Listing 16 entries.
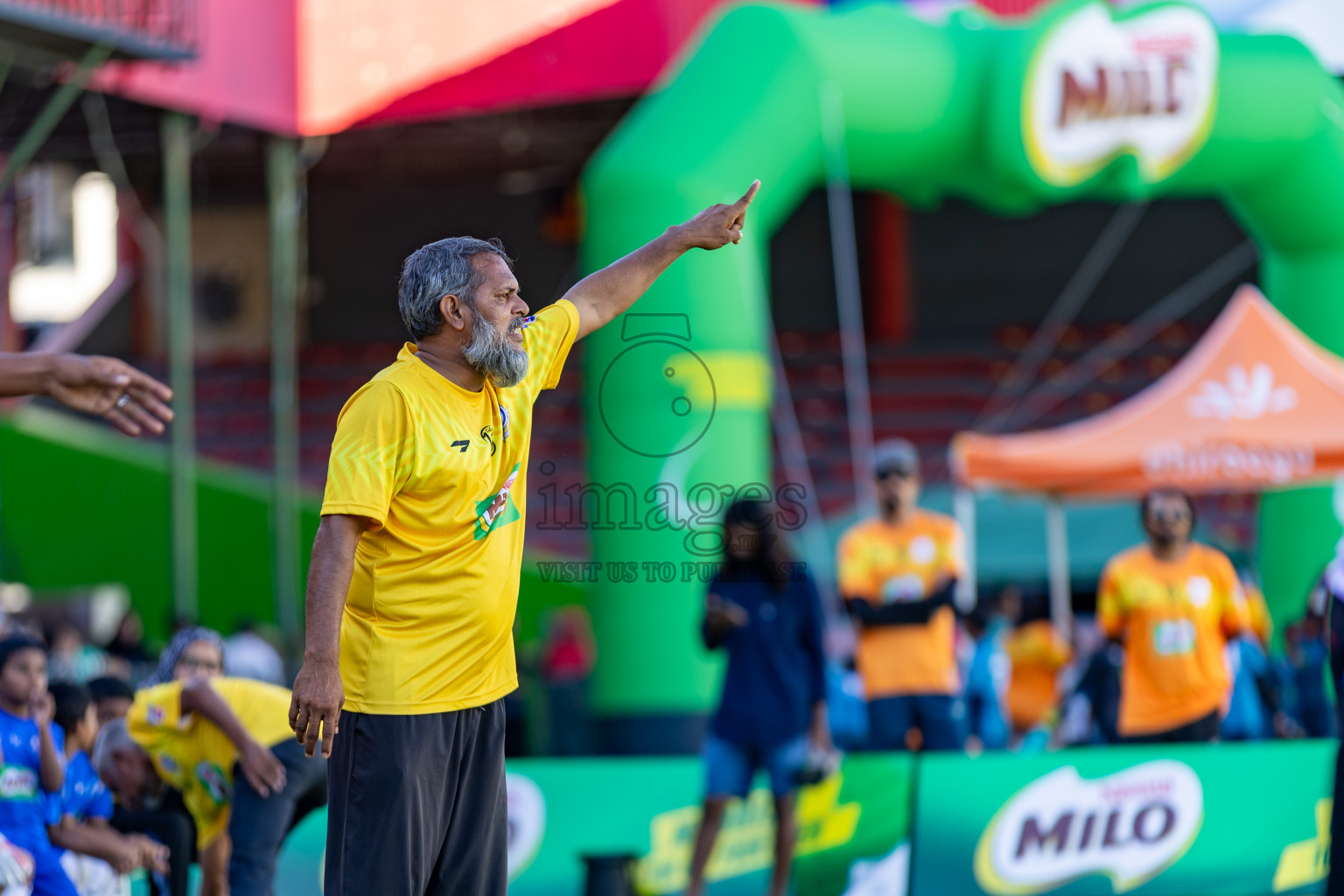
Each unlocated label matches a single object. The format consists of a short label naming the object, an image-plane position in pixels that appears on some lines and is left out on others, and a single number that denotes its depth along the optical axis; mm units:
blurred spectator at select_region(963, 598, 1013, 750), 17266
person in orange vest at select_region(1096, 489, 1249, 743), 14703
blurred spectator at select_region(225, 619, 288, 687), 22562
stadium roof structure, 25516
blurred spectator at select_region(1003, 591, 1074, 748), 22094
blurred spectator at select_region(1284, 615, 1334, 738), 17873
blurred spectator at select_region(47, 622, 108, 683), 21516
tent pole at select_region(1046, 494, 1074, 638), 20344
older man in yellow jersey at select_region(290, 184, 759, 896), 6707
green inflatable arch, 18453
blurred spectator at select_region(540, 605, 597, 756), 21484
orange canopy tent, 18531
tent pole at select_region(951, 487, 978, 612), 17262
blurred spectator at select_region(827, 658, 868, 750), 17536
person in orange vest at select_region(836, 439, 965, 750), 15242
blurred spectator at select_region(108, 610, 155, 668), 24125
